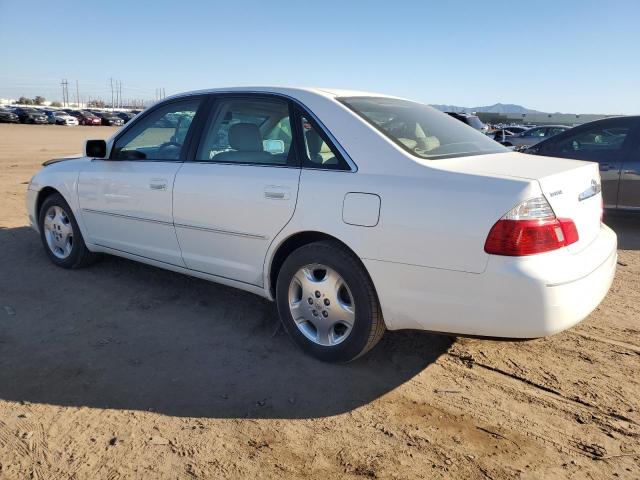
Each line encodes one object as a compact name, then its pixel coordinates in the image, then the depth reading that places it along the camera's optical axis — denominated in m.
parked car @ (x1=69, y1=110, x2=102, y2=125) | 55.97
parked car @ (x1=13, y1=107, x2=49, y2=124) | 50.69
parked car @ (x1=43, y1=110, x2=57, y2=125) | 52.78
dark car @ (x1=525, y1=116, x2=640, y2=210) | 6.83
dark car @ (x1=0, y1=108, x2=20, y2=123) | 48.88
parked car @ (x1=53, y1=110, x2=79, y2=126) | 52.50
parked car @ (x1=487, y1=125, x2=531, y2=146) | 16.86
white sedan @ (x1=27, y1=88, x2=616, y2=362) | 2.66
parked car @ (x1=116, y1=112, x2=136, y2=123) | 61.29
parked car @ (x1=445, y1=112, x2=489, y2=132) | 17.32
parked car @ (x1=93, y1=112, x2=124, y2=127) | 57.39
